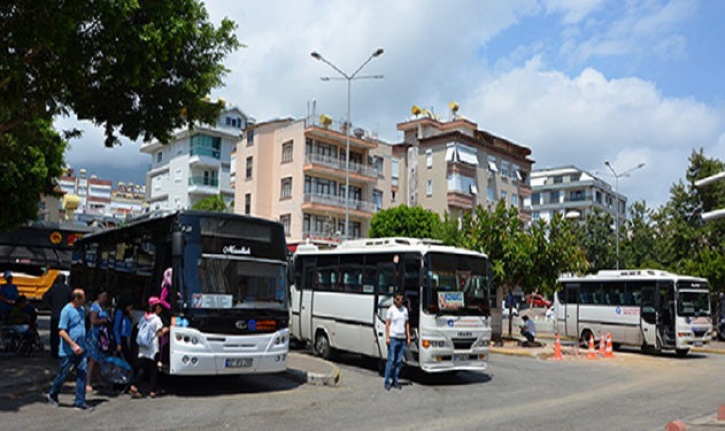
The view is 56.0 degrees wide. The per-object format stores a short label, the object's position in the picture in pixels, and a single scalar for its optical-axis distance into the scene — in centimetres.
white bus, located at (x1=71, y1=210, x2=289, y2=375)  1209
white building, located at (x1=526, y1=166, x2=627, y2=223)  10019
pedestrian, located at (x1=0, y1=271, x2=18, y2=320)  1616
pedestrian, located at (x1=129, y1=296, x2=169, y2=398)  1181
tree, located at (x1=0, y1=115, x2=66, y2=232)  2312
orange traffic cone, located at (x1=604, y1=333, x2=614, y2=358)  2394
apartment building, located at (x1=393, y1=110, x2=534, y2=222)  5803
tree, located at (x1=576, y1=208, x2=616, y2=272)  6431
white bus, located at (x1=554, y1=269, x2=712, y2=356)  2484
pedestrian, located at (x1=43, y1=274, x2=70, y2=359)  1509
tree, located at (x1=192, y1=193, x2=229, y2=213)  5853
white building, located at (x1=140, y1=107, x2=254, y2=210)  7106
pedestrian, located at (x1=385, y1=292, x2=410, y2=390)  1423
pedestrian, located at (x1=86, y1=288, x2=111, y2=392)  1188
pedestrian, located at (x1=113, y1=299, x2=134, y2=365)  1312
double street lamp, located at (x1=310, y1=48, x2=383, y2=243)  3319
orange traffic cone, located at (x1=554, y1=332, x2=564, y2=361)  2251
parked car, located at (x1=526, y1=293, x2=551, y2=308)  6978
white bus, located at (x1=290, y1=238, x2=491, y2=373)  1509
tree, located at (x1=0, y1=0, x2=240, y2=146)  1046
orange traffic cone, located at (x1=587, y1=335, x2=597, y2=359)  2321
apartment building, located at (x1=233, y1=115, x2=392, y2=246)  5144
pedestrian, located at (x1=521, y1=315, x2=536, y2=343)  2614
